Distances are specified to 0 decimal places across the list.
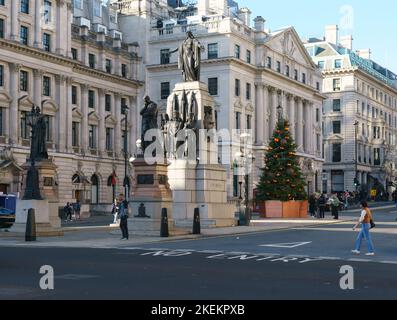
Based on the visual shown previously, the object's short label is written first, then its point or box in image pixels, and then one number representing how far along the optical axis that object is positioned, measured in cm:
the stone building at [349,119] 11094
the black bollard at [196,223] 2956
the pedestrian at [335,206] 4834
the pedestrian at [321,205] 4922
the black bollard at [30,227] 2623
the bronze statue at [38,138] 3047
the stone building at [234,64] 7750
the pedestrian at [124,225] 2711
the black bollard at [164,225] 2805
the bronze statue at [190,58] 3691
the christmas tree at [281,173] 5188
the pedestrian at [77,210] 5588
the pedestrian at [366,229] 2095
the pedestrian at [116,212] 3969
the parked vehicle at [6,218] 3653
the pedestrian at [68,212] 5384
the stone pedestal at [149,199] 3017
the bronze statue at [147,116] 3098
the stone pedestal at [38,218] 2938
